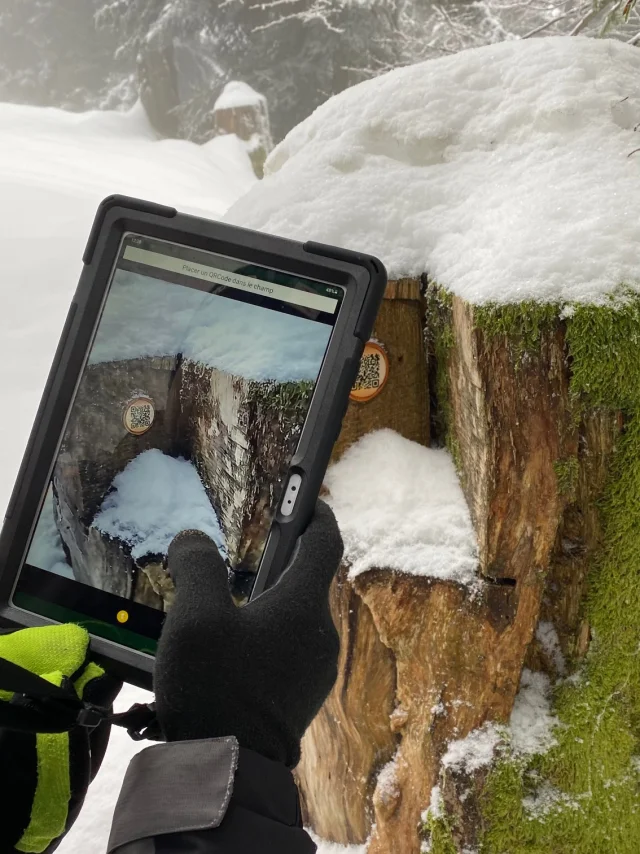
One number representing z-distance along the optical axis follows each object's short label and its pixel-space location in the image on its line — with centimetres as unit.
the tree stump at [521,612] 108
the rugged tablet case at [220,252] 71
